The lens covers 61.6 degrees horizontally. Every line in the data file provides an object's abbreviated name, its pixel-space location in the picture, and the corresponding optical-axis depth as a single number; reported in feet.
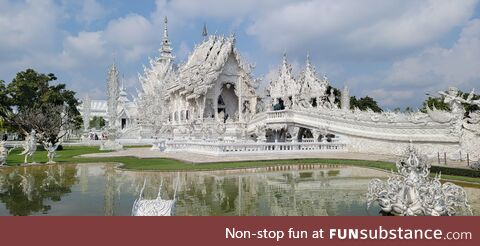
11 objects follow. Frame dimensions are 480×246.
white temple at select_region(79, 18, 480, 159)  63.36
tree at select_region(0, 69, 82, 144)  119.44
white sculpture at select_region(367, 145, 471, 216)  20.92
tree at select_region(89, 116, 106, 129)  273.91
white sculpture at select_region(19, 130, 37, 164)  60.59
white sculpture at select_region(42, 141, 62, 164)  60.48
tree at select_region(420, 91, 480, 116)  103.31
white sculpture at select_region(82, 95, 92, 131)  219.39
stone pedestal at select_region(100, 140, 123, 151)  96.33
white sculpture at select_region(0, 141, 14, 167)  55.72
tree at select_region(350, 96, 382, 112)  185.98
